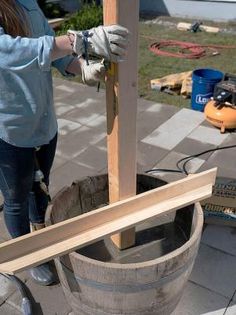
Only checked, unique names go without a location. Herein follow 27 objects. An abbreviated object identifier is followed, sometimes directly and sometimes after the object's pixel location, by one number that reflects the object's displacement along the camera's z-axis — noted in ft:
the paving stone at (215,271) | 6.40
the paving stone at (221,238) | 7.19
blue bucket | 11.95
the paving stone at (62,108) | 12.53
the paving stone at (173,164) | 9.27
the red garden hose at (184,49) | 18.10
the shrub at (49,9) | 24.54
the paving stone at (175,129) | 10.79
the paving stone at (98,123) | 11.61
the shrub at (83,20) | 20.89
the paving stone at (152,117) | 11.40
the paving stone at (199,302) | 6.00
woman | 3.80
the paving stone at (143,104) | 12.74
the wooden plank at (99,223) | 3.85
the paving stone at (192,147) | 10.30
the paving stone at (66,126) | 11.37
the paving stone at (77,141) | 10.36
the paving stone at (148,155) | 9.74
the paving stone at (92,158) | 9.75
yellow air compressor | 11.03
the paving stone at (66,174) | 9.08
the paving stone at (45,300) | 6.06
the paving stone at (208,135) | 10.83
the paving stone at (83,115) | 12.03
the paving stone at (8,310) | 6.02
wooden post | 3.91
